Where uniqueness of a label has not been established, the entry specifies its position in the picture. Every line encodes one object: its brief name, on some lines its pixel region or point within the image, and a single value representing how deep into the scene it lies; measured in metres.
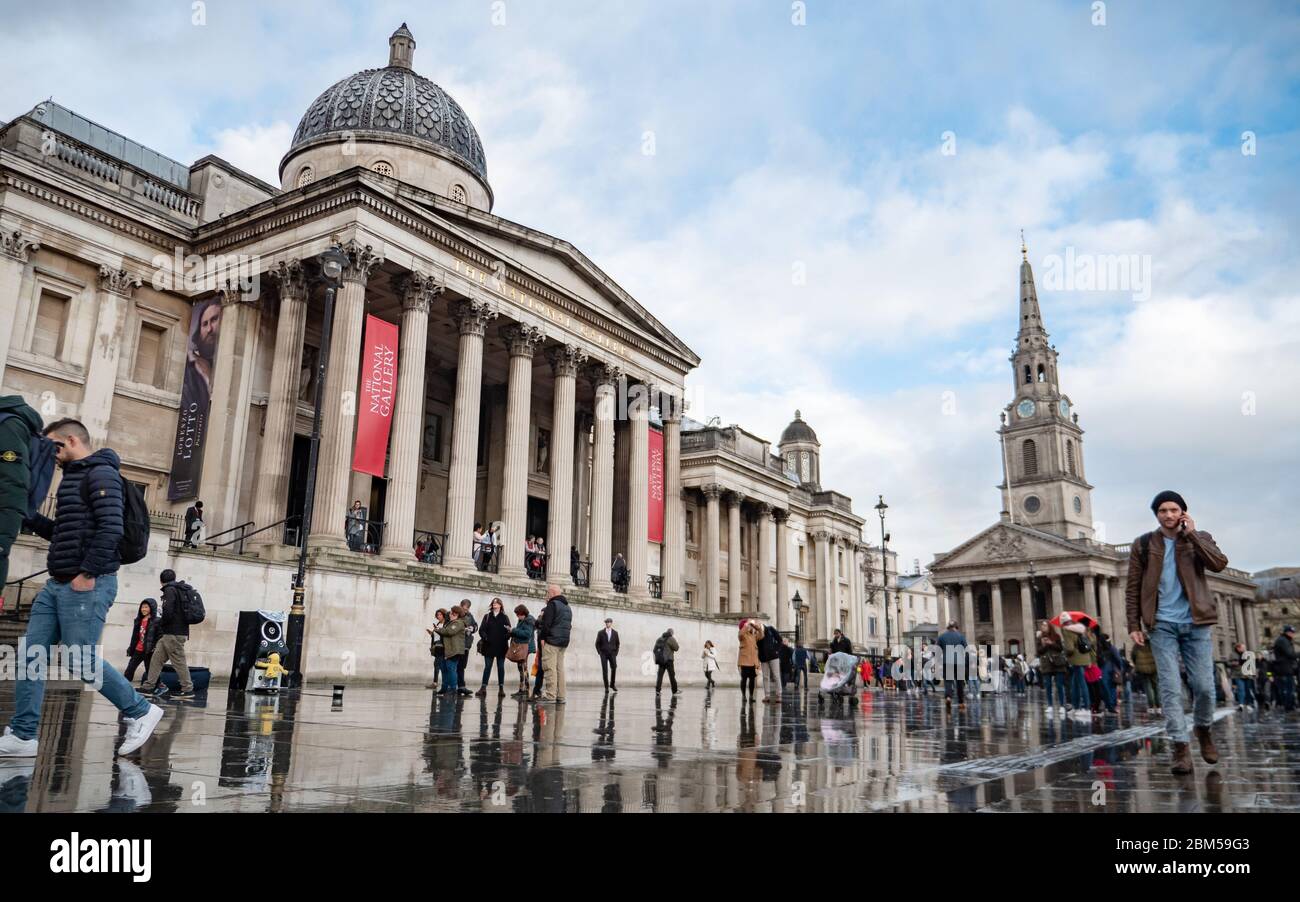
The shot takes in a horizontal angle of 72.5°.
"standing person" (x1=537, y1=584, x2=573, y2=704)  13.73
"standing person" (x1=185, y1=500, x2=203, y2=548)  19.98
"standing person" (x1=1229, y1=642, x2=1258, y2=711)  21.82
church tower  95.81
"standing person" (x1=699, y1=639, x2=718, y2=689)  24.60
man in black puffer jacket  5.23
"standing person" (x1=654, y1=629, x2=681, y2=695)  19.19
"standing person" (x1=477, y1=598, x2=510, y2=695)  15.80
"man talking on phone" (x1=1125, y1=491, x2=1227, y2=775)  6.45
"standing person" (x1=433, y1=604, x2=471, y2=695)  15.58
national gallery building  20.86
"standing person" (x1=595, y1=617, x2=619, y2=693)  17.55
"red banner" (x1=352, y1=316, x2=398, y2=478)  21.27
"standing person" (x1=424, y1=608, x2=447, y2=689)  16.11
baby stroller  15.78
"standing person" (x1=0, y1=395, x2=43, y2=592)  5.28
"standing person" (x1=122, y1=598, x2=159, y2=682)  12.39
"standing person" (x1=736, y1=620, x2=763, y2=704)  16.58
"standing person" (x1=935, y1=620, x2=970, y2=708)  16.11
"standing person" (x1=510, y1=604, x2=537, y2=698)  15.20
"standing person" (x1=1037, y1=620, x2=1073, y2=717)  15.35
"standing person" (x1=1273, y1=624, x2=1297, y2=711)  19.39
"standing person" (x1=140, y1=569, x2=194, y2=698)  11.33
